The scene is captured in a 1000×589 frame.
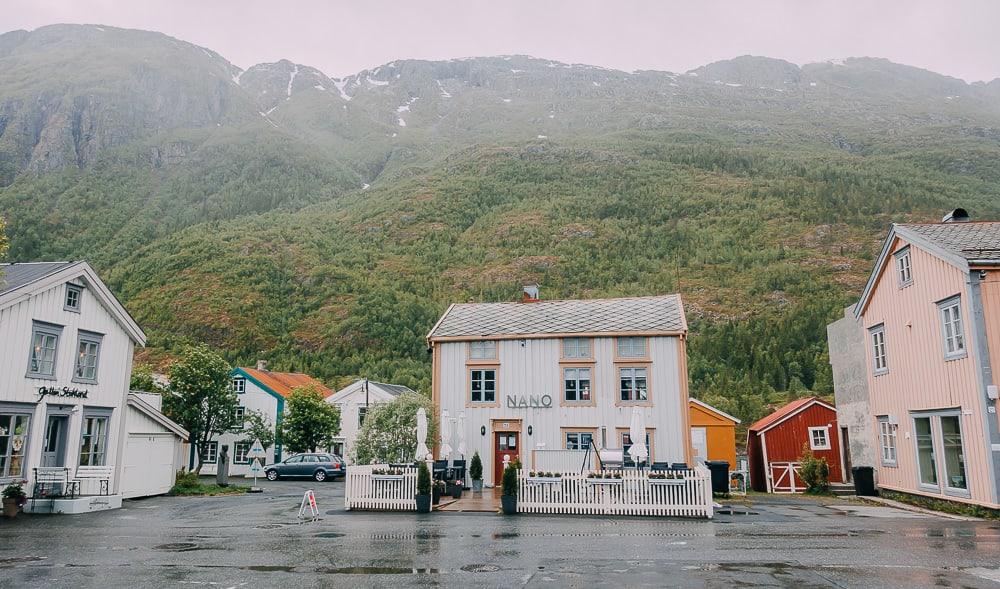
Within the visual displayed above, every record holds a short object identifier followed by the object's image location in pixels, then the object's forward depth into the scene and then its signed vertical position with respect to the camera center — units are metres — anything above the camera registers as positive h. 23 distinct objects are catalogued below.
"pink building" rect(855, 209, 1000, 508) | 15.59 +2.01
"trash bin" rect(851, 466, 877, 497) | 21.77 -1.57
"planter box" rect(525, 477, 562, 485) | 17.28 -1.24
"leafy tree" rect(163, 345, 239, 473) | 31.33 +1.83
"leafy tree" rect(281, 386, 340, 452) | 40.88 +0.57
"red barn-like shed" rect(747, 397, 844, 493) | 30.95 -0.26
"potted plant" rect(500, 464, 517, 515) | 16.95 -1.58
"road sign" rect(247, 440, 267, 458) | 33.09 -0.90
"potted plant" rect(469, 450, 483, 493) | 24.20 -1.47
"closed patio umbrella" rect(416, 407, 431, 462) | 18.67 -0.13
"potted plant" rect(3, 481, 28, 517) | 17.47 -1.78
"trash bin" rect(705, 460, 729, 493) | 21.78 -1.44
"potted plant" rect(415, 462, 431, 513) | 17.47 -1.56
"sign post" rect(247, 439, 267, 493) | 33.12 -0.94
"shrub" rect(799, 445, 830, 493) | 24.00 -1.53
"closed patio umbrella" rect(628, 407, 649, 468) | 17.83 -0.13
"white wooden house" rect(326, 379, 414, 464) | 46.34 +2.08
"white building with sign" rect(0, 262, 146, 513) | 19.36 +1.55
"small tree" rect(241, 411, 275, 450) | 38.66 +0.12
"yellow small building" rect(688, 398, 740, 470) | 35.12 +0.14
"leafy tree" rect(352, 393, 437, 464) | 24.91 -0.07
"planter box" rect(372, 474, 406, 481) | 18.17 -1.23
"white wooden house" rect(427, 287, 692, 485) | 25.30 +2.00
